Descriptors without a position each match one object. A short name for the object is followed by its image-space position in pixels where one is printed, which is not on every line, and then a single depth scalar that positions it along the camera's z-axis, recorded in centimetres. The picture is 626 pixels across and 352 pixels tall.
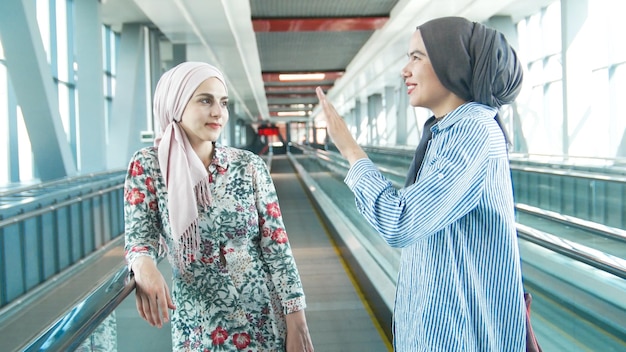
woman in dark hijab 148
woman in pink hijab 198
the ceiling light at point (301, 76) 2819
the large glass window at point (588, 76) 1226
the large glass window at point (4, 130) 1280
